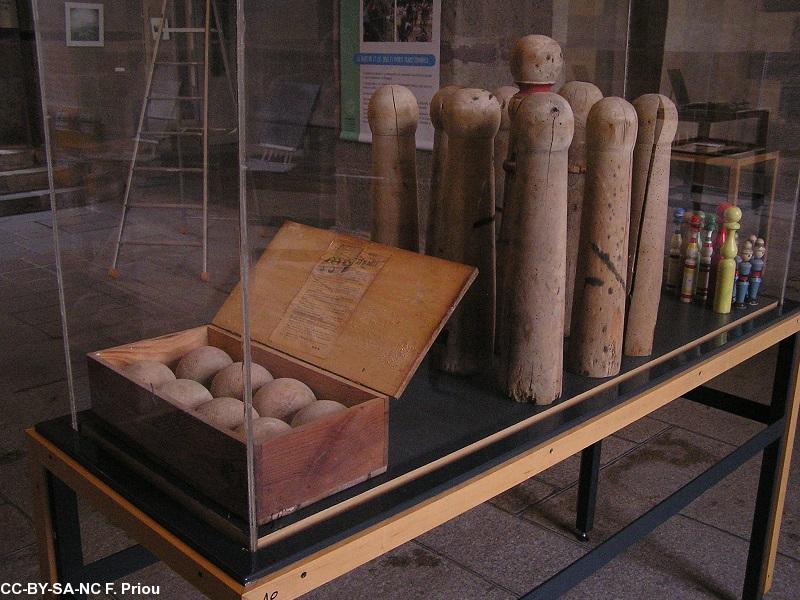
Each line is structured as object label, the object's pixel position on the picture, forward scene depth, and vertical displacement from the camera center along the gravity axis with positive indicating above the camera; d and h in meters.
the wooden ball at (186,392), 0.93 -0.36
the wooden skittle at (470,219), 1.13 -0.20
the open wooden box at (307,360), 0.84 -0.36
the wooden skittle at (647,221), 1.30 -0.23
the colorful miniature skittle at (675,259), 1.60 -0.36
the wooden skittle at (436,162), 1.23 -0.13
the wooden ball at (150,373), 0.98 -0.36
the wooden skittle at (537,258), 1.03 -0.24
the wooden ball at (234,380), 0.92 -0.36
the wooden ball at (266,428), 0.81 -0.37
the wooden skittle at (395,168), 1.18 -0.14
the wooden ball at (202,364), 1.02 -0.36
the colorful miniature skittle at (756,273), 1.59 -0.37
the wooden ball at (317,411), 0.91 -0.37
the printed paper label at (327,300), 1.10 -0.30
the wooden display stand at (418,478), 0.82 -0.46
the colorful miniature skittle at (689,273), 1.56 -0.37
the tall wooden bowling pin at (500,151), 1.25 -0.12
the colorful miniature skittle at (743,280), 1.57 -0.38
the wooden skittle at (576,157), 1.24 -0.12
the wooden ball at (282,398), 0.95 -0.37
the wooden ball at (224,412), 0.84 -0.35
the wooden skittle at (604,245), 1.13 -0.24
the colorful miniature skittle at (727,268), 1.52 -0.35
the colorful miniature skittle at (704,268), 1.57 -0.36
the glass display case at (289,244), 0.82 -0.22
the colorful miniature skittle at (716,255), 1.57 -0.33
